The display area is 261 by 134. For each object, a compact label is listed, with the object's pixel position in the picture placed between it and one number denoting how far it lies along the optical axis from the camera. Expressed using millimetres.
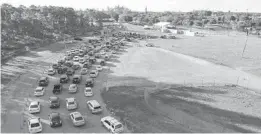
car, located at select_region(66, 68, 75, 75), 38319
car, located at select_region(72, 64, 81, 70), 42062
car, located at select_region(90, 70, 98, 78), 37438
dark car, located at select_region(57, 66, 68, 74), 39125
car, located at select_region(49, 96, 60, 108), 25234
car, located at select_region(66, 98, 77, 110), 24844
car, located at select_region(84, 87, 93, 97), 28998
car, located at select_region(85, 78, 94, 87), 32562
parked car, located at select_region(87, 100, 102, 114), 24064
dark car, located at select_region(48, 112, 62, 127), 21094
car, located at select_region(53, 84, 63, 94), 29797
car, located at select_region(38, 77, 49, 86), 32250
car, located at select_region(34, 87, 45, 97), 28609
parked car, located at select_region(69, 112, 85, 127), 21297
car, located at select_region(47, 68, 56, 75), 38094
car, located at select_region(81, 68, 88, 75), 39156
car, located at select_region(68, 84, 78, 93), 30016
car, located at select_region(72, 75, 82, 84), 33862
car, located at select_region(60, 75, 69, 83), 34031
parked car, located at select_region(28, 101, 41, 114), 23806
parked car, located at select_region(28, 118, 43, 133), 19969
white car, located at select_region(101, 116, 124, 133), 20328
